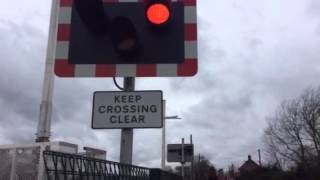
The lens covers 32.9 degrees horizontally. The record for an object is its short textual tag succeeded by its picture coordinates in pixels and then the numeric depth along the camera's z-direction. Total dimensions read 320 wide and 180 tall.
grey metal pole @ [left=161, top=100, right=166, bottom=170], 30.73
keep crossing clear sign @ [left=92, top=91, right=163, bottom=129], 4.67
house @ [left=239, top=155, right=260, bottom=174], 104.81
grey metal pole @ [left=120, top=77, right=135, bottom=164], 4.68
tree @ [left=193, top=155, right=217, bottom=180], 72.76
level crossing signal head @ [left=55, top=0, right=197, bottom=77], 4.67
